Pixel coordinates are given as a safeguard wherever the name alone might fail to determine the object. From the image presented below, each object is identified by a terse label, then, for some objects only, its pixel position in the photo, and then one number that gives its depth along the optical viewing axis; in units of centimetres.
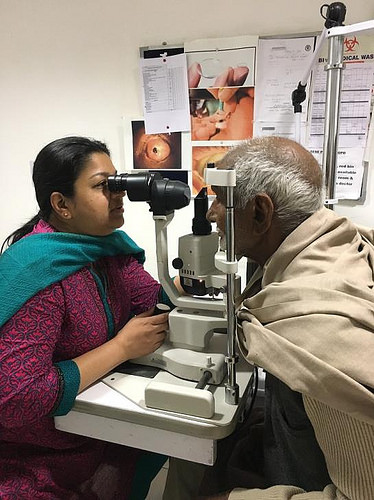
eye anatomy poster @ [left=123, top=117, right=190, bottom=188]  170
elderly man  69
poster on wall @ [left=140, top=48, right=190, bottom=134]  162
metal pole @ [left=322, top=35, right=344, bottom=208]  116
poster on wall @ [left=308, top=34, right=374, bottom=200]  143
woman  89
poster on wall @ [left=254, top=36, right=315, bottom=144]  149
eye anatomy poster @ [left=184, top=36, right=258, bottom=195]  155
